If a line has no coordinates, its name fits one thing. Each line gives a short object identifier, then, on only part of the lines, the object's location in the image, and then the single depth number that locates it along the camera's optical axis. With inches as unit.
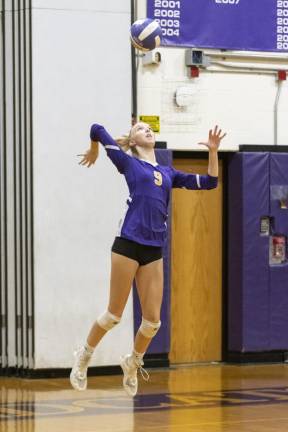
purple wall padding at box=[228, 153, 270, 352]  629.9
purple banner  614.9
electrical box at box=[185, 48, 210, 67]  617.9
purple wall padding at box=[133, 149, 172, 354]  605.0
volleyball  432.1
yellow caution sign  609.0
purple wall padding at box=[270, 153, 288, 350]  636.1
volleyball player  396.8
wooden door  630.5
